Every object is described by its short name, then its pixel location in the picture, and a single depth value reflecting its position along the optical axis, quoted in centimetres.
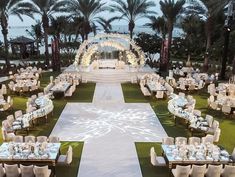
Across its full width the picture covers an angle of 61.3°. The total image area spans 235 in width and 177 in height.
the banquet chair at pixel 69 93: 1418
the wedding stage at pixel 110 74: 1835
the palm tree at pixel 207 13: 1949
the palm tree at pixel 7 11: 1887
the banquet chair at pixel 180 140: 792
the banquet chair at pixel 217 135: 886
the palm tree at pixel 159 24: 2612
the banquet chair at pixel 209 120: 999
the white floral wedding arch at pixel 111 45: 1880
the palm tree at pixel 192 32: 2679
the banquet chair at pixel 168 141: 803
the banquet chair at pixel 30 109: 1068
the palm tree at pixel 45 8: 2083
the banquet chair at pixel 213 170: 669
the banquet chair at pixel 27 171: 660
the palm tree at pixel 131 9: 2401
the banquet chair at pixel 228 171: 670
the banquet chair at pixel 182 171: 660
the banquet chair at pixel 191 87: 1558
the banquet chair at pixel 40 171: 651
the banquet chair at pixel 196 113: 1069
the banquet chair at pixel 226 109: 1168
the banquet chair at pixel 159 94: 1393
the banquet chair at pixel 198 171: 666
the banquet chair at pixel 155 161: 743
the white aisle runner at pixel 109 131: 767
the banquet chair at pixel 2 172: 658
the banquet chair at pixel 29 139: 802
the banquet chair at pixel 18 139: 801
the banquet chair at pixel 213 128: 948
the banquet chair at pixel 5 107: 1192
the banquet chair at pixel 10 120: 965
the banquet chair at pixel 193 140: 802
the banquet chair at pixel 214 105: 1225
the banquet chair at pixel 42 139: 806
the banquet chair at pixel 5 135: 857
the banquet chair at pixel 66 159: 742
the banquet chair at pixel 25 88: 1494
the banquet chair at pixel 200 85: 1577
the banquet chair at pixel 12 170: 660
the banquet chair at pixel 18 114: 1033
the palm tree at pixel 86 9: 2342
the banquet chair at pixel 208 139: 812
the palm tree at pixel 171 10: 2224
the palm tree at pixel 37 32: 2923
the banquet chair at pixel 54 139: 805
